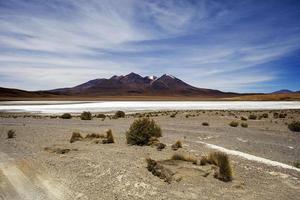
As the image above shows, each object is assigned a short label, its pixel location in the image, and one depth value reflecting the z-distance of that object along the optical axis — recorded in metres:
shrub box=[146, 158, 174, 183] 8.89
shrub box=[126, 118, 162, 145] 15.30
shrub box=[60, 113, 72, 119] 35.06
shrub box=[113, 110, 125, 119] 36.33
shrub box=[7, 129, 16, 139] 17.57
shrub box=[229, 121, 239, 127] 25.72
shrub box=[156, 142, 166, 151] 13.89
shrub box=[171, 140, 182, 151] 14.11
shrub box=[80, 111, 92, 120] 33.72
